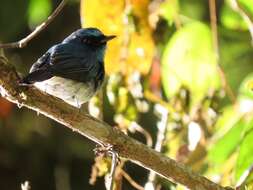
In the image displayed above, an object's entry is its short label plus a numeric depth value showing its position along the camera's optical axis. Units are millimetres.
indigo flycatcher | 7168
